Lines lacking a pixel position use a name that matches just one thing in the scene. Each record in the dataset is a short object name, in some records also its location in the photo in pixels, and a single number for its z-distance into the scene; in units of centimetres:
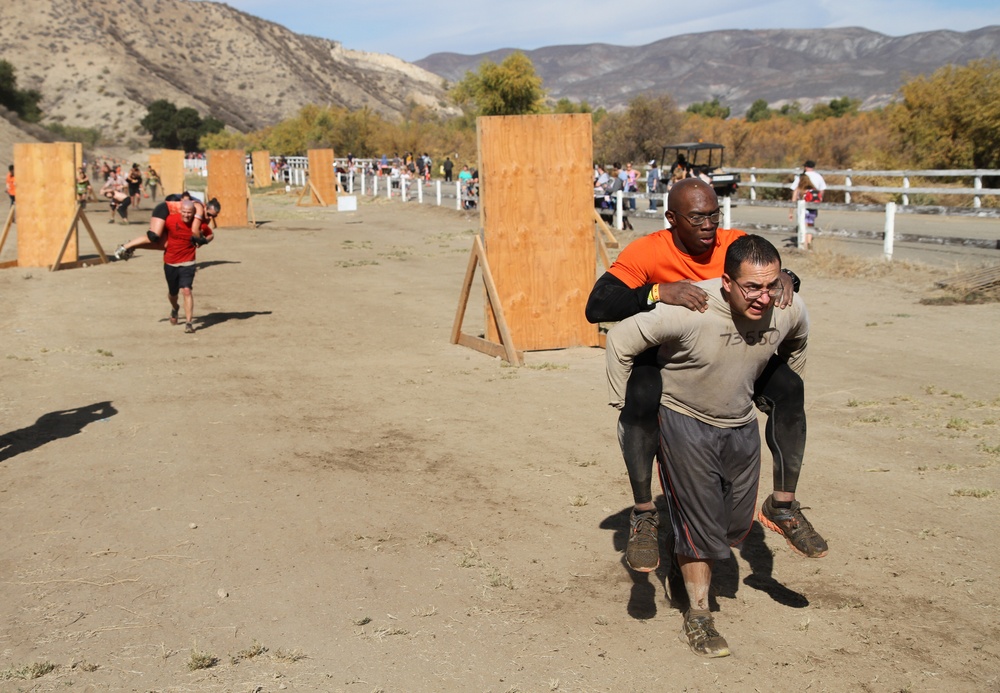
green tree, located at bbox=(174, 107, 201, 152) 9931
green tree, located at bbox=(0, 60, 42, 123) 8612
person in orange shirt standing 2279
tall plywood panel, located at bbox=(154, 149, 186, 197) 2880
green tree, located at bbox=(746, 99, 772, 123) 12082
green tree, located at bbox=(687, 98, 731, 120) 10854
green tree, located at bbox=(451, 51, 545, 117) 6494
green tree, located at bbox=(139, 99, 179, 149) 9894
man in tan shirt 420
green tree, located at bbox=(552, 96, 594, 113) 10116
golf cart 2400
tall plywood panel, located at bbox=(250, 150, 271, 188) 5459
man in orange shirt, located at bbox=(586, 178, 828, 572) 445
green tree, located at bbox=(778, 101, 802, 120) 11241
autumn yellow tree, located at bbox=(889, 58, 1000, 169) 3131
